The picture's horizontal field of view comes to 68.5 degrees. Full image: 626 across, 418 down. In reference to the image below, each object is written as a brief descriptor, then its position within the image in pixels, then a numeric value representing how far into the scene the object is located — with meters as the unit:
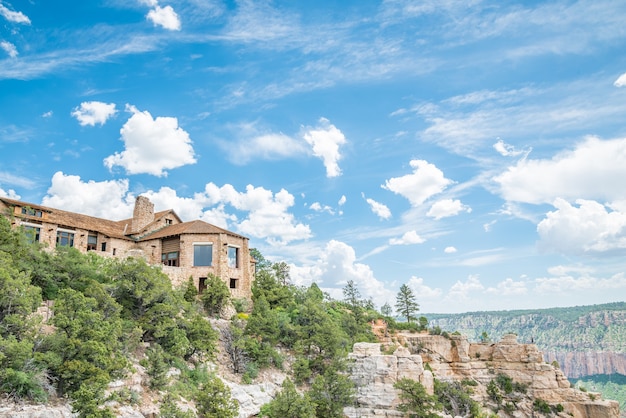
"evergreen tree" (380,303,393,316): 56.06
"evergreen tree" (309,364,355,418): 27.52
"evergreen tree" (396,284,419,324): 58.75
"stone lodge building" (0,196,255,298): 33.47
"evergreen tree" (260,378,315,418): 24.14
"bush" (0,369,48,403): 16.78
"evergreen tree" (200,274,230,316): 32.94
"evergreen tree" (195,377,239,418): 21.73
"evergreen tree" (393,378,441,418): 30.53
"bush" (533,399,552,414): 46.34
